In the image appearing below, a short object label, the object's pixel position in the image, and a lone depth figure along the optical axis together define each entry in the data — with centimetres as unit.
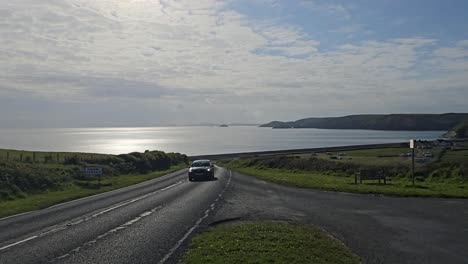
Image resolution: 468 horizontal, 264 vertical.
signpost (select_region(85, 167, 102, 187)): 3471
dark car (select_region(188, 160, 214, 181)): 3975
